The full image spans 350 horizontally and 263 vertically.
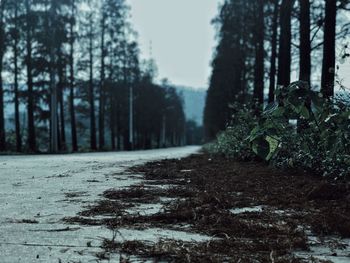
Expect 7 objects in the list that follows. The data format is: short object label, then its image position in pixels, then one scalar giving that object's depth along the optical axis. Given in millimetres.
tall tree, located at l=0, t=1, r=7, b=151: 29880
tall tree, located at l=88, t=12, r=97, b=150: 39375
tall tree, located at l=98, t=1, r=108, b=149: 41656
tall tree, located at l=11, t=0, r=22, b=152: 30391
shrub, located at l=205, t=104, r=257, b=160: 13516
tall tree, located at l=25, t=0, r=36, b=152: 30062
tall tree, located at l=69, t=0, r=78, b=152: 33306
